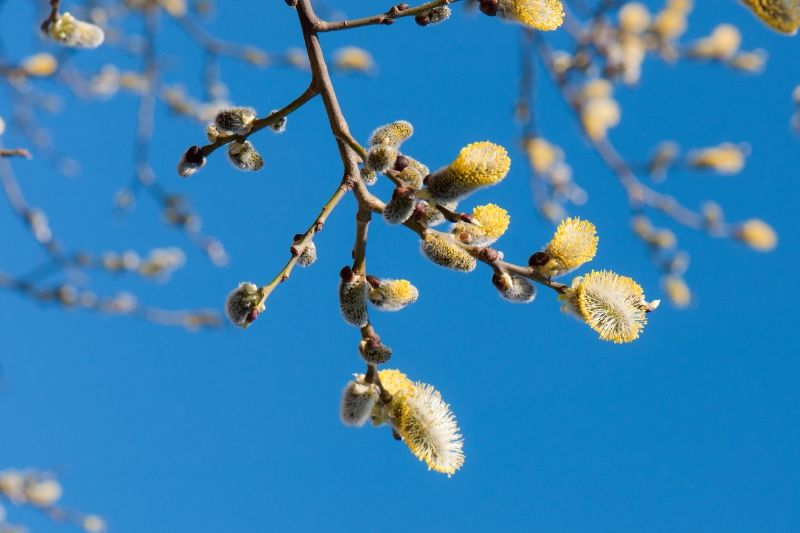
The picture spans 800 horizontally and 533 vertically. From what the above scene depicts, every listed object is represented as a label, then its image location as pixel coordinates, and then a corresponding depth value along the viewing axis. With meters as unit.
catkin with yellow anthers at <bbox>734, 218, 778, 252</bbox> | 1.25
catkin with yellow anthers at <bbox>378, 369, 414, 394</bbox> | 0.82
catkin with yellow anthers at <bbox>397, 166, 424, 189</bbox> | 0.80
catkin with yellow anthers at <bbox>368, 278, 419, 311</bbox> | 0.81
